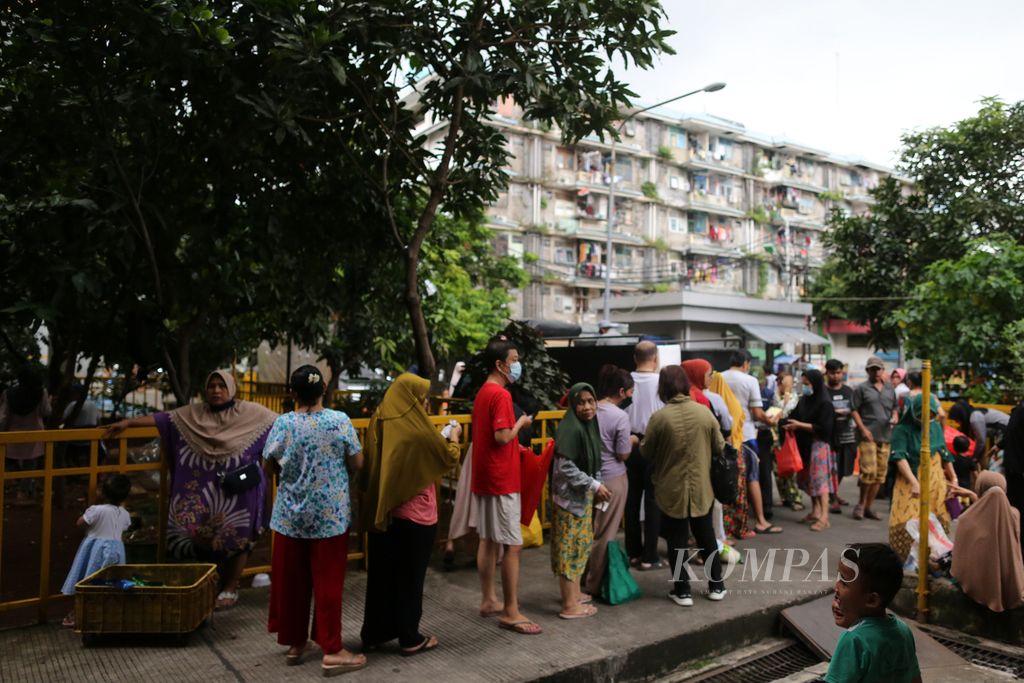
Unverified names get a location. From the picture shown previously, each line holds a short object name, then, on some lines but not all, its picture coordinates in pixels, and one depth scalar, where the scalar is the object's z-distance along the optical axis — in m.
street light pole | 17.47
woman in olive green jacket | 5.16
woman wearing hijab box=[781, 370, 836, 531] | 7.62
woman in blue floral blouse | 3.96
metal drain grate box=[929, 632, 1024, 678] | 4.76
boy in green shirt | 2.54
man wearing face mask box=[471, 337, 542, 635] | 4.51
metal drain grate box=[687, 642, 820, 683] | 4.60
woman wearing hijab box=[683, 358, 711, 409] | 6.25
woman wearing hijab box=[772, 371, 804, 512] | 8.49
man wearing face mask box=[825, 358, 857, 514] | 7.99
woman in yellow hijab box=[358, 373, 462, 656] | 4.09
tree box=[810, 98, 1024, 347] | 16.69
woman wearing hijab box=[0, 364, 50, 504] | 7.07
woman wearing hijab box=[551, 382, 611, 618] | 4.82
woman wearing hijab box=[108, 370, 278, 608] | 4.61
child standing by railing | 4.45
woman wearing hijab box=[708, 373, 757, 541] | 6.82
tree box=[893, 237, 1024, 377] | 10.59
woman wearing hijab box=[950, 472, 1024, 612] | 5.05
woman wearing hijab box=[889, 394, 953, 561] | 5.89
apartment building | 36.47
